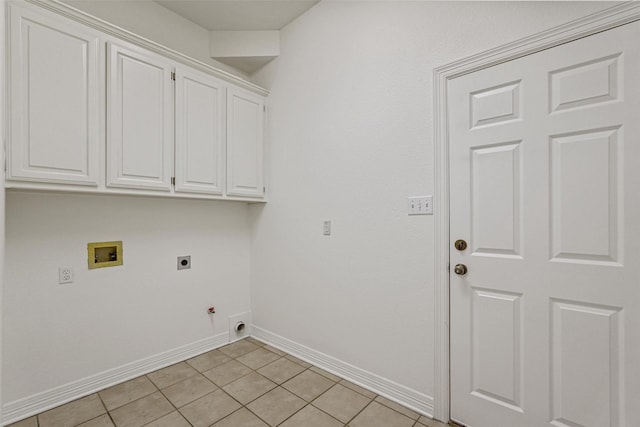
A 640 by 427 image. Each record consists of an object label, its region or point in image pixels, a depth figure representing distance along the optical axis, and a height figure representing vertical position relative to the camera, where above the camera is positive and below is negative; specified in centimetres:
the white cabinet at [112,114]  154 +64
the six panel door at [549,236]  122 -11
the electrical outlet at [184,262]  245 -42
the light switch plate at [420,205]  173 +5
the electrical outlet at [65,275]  188 -40
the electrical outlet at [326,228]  226 -12
